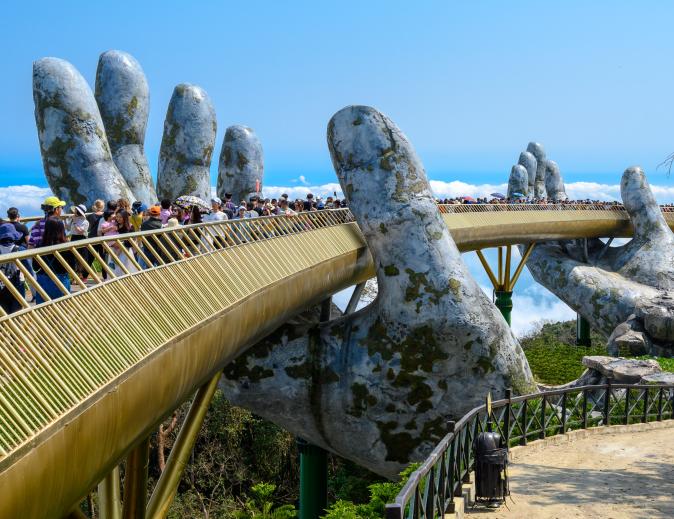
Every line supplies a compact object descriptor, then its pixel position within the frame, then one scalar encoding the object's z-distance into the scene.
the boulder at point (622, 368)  22.58
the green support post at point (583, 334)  47.59
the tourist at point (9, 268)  9.01
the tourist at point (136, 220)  13.21
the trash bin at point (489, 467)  11.62
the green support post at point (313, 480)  20.94
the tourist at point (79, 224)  12.37
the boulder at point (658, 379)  21.34
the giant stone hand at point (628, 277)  34.97
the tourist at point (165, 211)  14.56
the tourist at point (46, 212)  10.57
